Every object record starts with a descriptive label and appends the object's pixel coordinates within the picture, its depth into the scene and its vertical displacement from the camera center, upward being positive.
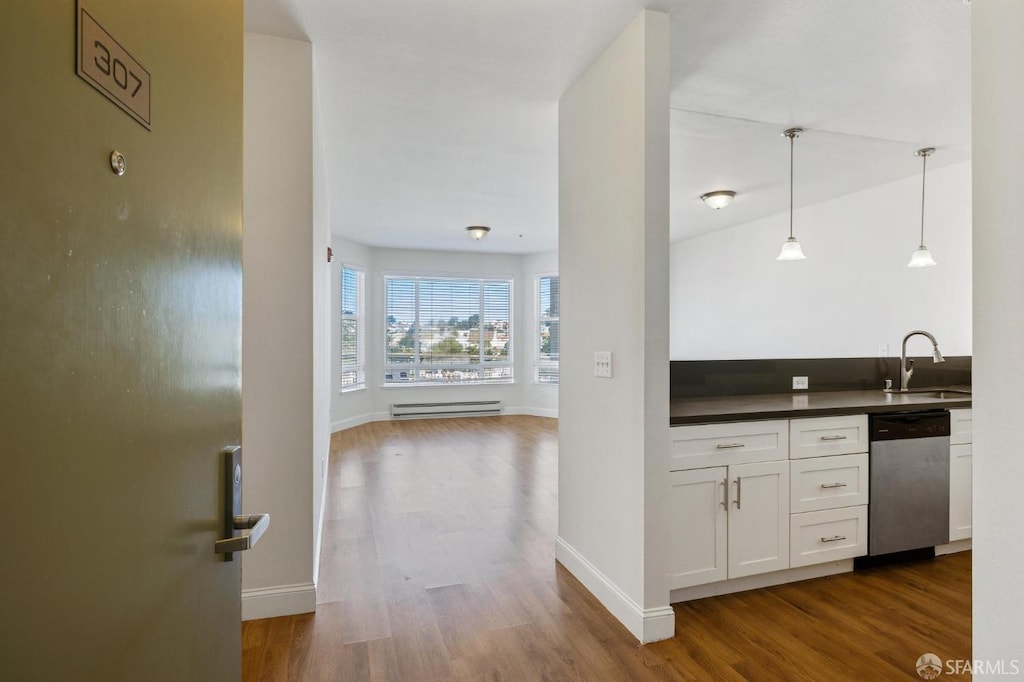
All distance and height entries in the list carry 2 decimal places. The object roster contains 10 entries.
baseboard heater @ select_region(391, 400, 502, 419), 7.89 -1.08
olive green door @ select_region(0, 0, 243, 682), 0.41 -0.01
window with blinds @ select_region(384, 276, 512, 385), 8.04 +0.13
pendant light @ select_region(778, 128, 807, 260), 3.87 +0.67
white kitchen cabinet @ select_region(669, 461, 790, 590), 2.36 -0.85
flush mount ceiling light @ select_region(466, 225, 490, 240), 6.24 +1.31
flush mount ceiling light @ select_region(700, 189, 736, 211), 4.70 +1.29
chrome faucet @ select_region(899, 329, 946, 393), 3.60 -0.23
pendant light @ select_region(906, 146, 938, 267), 3.77 +0.62
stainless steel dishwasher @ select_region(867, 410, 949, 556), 2.75 -0.76
